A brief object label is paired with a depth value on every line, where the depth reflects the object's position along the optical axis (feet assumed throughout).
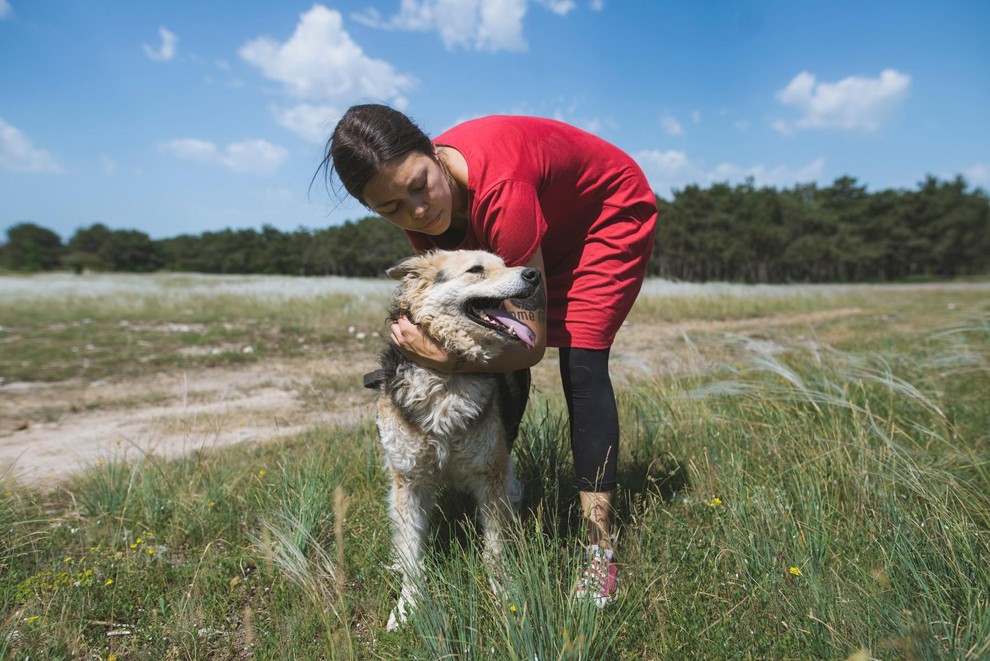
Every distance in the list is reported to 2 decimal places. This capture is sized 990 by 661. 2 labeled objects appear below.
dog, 8.06
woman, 7.45
